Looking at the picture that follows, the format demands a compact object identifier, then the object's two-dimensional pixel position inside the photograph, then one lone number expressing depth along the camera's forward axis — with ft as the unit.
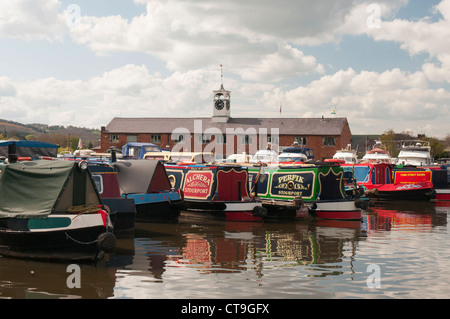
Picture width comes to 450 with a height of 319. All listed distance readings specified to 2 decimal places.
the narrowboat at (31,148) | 75.72
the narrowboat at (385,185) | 85.50
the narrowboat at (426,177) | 92.99
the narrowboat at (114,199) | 46.06
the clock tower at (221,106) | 205.05
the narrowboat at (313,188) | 60.49
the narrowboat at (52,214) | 34.78
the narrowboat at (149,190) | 56.08
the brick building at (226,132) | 191.11
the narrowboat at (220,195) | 58.85
